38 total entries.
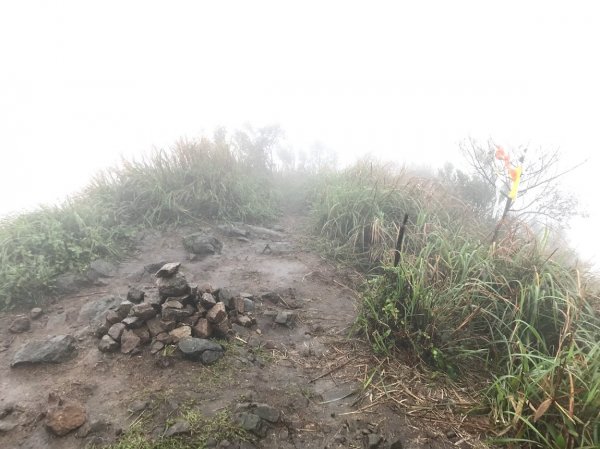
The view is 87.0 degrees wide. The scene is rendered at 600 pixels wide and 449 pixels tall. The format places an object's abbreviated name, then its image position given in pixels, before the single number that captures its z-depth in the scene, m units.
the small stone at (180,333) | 2.19
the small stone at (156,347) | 2.12
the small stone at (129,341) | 2.15
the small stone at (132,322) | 2.25
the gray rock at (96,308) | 2.73
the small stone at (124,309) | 2.37
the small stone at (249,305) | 2.90
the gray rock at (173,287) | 2.40
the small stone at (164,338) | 2.17
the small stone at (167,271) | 2.48
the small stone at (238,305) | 2.68
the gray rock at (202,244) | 4.22
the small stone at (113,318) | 2.35
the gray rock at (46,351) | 2.13
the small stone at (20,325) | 2.61
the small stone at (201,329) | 2.27
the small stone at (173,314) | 2.27
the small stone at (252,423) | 1.63
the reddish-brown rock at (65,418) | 1.58
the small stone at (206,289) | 2.56
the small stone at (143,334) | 2.21
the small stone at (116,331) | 2.22
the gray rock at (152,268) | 3.69
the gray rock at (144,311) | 2.27
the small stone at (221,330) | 2.35
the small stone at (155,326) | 2.23
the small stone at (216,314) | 2.34
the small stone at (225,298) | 2.64
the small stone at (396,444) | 1.61
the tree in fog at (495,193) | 5.70
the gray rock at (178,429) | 1.57
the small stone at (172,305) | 2.30
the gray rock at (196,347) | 2.11
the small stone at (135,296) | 2.53
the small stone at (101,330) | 2.35
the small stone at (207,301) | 2.43
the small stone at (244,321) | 2.60
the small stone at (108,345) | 2.18
